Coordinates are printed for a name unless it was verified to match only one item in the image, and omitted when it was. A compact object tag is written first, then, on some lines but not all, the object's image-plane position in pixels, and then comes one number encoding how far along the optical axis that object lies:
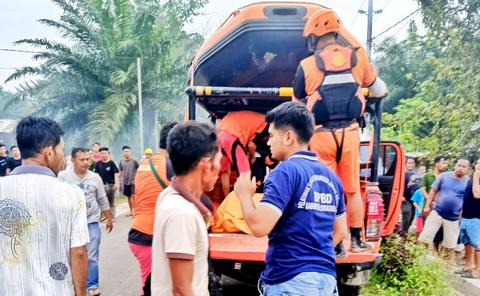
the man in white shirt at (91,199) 4.97
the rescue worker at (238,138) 5.24
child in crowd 8.06
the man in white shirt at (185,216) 1.79
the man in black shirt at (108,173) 10.57
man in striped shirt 2.29
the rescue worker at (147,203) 3.43
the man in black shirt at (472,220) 6.19
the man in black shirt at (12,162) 9.54
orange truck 4.21
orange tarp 4.65
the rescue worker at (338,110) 3.89
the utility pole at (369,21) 18.85
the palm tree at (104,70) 17.30
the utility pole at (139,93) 16.20
